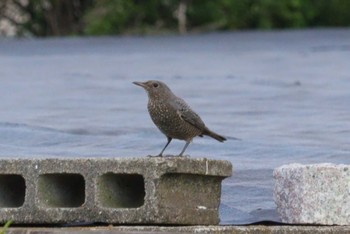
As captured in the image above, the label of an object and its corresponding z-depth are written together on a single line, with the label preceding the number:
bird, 11.75
